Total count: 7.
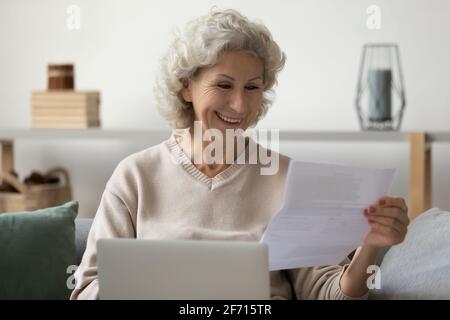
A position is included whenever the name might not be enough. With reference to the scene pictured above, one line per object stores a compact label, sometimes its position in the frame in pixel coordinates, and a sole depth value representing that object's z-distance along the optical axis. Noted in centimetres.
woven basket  392
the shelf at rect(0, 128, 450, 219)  352
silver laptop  220
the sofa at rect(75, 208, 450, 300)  279
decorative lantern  359
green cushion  299
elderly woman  282
